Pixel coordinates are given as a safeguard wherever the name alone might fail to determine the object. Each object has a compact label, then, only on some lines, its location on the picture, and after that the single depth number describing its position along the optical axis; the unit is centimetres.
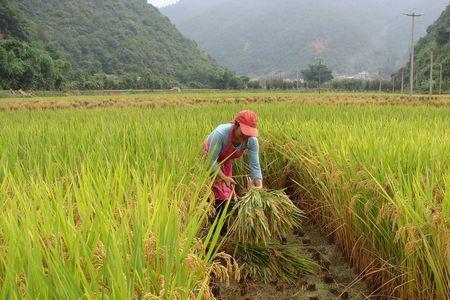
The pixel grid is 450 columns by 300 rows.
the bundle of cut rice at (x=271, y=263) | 259
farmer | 283
